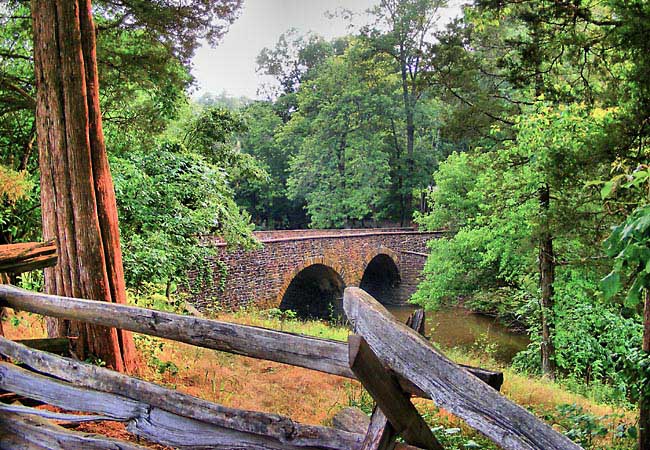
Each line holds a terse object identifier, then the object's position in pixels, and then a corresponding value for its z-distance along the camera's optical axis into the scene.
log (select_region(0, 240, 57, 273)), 3.11
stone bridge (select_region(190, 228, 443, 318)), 15.55
